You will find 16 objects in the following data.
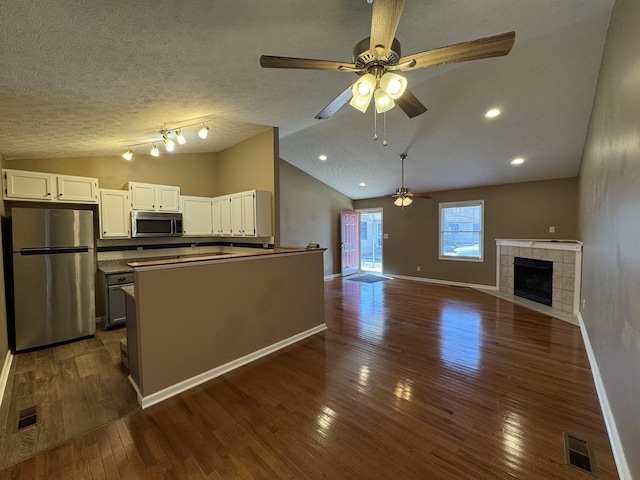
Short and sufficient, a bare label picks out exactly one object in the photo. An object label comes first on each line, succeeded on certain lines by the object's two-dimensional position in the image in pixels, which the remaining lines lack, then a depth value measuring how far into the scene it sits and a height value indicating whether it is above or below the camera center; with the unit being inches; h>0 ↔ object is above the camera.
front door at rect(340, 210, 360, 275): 328.8 -10.5
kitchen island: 91.0 -32.5
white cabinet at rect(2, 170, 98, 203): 127.6 +24.2
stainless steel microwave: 167.0 +6.5
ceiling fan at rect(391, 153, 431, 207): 204.7 +28.4
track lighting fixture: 131.9 +50.6
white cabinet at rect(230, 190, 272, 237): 162.7 +12.7
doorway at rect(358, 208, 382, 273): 375.6 -12.4
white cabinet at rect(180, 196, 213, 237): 188.4 +12.6
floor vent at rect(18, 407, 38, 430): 81.9 -57.0
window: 269.6 +3.1
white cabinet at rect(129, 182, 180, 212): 167.2 +23.9
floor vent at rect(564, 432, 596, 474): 66.1 -56.5
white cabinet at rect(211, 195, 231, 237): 187.0 +13.2
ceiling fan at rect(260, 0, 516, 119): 60.0 +42.1
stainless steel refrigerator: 126.5 -20.1
